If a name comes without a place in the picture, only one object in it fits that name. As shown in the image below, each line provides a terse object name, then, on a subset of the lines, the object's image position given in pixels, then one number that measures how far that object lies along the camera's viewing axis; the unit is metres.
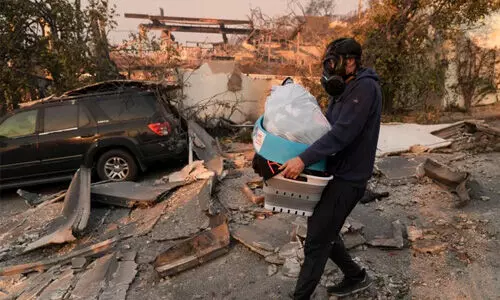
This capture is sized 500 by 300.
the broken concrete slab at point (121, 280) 3.17
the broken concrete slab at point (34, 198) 5.67
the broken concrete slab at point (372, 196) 4.79
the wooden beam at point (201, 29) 15.28
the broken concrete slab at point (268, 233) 3.70
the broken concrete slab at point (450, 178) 4.38
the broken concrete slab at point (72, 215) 4.27
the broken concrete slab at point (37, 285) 3.29
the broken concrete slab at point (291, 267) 3.21
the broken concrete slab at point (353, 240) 3.55
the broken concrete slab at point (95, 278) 3.17
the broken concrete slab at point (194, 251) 3.42
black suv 6.54
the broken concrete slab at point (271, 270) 3.31
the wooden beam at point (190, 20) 14.65
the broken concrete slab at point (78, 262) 3.70
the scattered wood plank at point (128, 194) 5.21
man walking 2.12
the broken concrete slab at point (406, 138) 7.00
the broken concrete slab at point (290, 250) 3.42
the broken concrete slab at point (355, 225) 3.74
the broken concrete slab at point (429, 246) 3.43
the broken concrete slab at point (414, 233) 3.68
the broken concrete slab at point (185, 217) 4.29
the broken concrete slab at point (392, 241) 3.53
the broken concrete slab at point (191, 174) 5.75
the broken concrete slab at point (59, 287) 3.19
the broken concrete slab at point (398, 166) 5.58
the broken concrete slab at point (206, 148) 6.26
